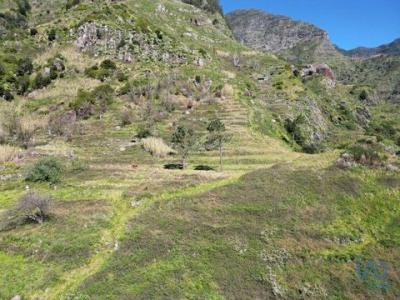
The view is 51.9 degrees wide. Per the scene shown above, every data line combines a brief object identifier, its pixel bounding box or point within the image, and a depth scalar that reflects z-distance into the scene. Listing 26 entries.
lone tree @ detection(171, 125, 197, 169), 55.38
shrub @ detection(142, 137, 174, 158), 58.56
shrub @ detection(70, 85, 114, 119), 75.00
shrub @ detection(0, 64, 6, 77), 94.20
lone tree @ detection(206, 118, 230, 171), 56.53
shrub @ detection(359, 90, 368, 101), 158.38
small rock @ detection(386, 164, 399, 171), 45.34
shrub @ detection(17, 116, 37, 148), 64.00
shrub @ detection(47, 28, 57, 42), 110.25
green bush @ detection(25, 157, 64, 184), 46.25
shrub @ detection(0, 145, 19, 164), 55.34
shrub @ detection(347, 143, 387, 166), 46.12
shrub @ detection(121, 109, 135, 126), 71.69
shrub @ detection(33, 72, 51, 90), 90.50
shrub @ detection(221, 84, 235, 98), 88.94
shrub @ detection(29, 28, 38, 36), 114.40
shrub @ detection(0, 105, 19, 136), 65.53
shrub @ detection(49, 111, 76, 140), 67.94
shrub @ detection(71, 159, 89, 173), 51.16
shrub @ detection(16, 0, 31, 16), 167.23
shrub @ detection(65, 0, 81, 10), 143.07
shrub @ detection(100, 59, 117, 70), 95.88
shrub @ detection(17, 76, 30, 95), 89.44
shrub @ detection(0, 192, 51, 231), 35.75
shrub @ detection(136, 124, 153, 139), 64.62
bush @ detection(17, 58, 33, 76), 96.53
